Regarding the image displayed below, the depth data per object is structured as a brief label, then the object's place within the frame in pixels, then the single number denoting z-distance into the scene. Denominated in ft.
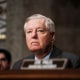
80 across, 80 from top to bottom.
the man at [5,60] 18.35
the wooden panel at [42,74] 8.14
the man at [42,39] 11.15
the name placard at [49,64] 9.50
